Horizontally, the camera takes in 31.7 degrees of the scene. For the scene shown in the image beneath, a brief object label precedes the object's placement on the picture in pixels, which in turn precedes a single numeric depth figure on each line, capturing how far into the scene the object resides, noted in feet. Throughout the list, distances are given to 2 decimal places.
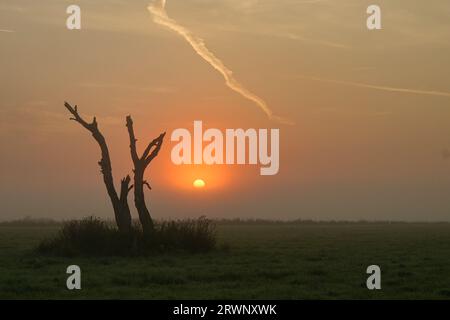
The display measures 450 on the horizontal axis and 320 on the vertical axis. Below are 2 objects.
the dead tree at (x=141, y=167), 113.09
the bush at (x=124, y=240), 105.91
